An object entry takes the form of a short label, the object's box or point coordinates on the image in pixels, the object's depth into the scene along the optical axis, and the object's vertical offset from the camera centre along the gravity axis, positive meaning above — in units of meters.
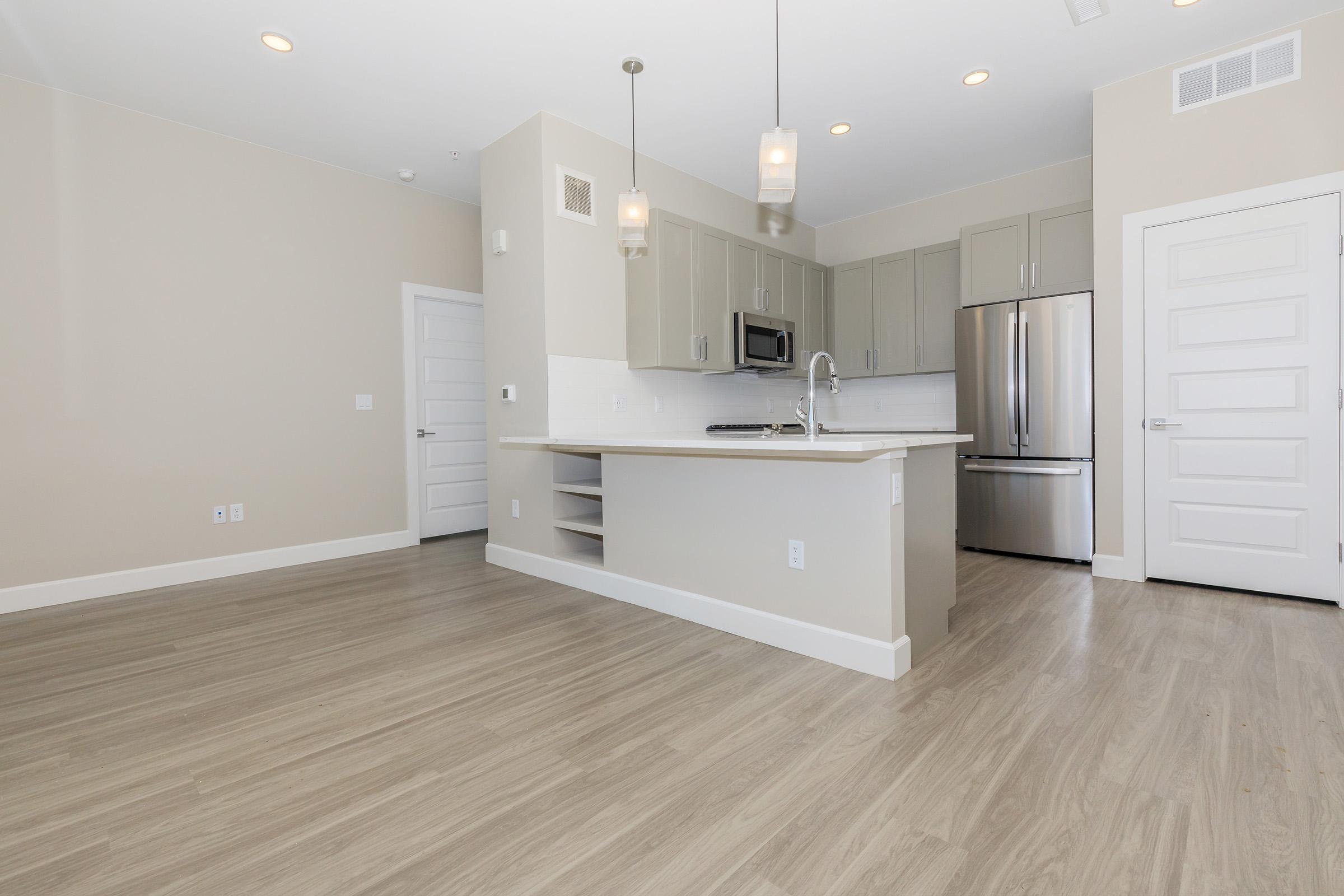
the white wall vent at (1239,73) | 3.13 +1.84
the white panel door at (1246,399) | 3.11 +0.15
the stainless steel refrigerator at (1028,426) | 4.03 +0.03
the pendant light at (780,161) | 2.32 +1.02
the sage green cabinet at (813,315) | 5.60 +1.08
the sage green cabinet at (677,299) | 4.25 +0.97
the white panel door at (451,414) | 5.24 +0.22
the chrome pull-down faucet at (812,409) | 2.56 +0.10
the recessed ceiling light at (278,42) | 3.07 +2.00
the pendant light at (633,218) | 3.04 +1.07
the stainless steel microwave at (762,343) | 4.88 +0.75
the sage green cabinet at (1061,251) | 4.29 +1.25
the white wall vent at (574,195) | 3.90 +1.54
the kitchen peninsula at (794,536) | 2.34 -0.45
